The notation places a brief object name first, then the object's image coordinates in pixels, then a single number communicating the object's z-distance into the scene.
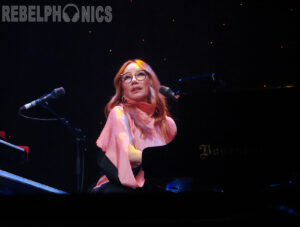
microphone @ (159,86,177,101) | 4.59
